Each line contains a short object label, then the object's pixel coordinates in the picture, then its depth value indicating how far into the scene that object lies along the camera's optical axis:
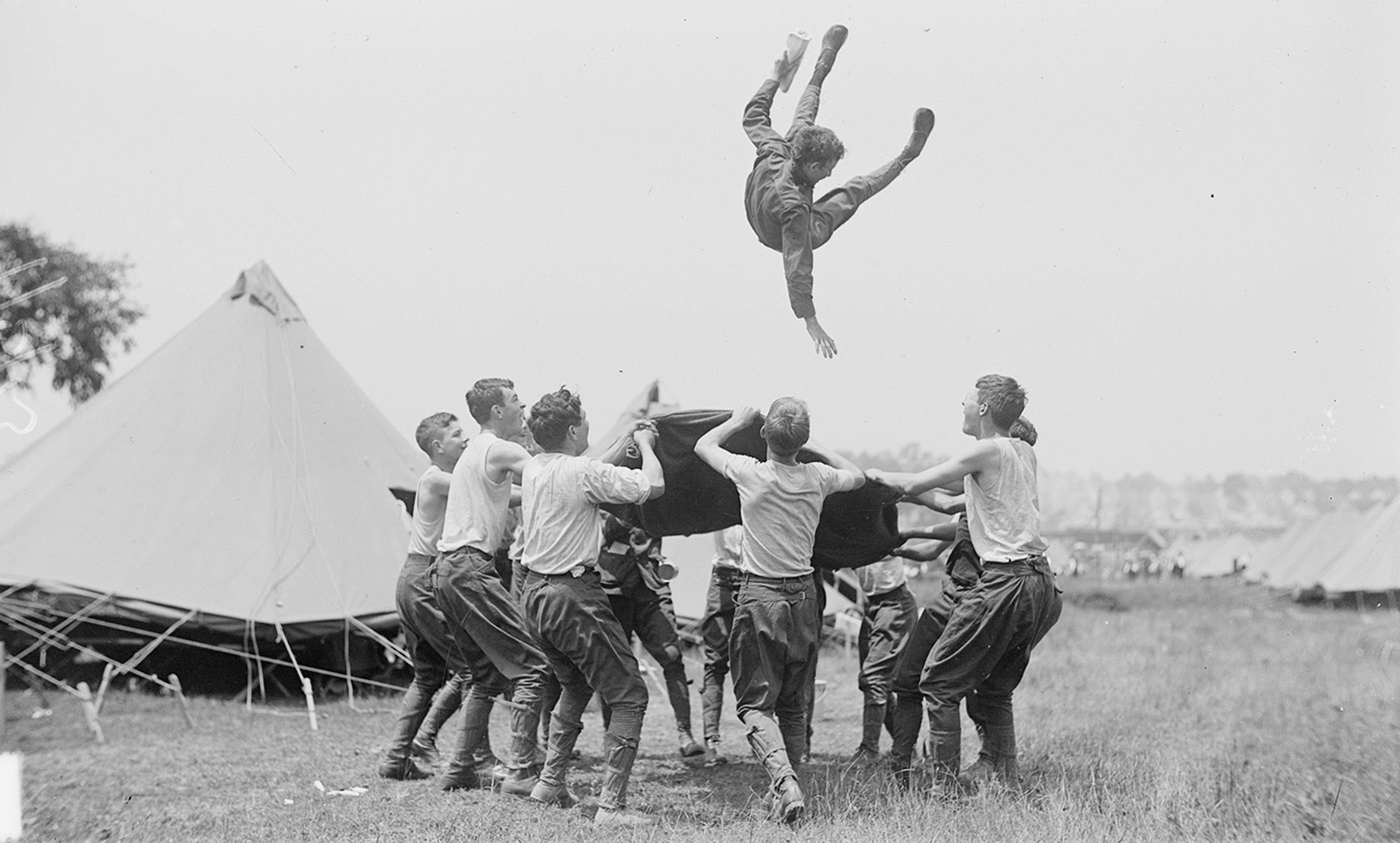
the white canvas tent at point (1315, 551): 26.23
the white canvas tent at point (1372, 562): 20.17
